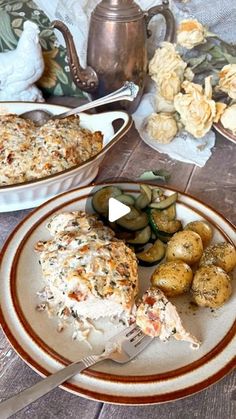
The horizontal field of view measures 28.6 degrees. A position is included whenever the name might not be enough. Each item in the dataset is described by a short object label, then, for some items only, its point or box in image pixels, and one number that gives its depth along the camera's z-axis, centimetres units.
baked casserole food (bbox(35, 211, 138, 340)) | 54
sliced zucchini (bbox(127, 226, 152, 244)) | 68
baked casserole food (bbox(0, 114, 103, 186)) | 82
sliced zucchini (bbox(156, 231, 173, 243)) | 69
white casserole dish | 73
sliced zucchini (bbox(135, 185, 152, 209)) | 72
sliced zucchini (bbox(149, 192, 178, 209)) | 72
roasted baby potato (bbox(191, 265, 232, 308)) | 56
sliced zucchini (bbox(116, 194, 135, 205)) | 71
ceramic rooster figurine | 110
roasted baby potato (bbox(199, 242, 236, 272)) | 60
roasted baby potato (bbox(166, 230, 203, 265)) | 62
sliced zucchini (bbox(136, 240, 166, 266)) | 65
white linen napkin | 100
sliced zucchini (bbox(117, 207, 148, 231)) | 68
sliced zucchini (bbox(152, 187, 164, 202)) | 74
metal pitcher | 103
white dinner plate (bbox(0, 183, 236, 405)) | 47
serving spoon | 96
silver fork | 44
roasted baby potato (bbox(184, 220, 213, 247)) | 67
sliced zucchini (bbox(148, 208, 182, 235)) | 70
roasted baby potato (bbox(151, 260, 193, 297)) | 58
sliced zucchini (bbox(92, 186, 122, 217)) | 71
